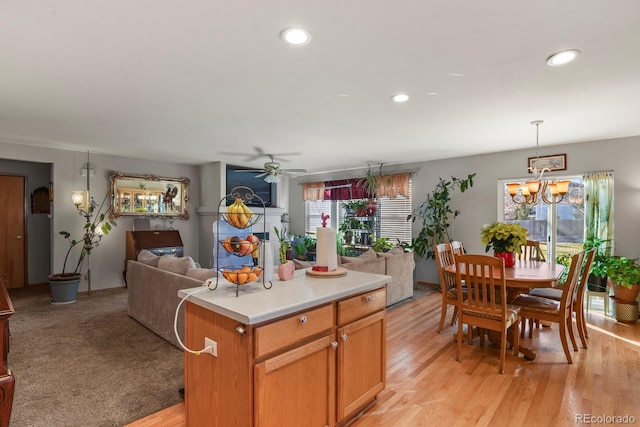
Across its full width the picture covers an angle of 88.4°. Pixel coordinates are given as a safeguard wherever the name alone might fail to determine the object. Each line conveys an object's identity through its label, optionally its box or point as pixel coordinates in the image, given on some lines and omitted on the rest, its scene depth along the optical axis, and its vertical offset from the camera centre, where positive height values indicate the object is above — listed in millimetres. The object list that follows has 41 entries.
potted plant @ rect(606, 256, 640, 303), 3902 -824
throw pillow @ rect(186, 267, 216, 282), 2929 -597
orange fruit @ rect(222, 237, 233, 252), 1686 -187
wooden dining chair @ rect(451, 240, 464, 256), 4059 -495
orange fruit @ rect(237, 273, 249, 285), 1701 -359
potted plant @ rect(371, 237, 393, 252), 6098 -696
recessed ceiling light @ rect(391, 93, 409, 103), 2910 +1003
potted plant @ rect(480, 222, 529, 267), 3393 -318
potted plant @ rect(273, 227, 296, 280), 2131 -391
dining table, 2775 -612
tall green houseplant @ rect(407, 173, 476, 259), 5812 -153
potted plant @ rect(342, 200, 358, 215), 7333 +37
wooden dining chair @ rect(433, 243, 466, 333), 3434 -835
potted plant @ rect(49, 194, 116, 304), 4746 -709
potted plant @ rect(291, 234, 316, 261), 7531 -873
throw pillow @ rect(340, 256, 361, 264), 4062 -638
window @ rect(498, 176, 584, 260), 4805 -197
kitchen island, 1485 -736
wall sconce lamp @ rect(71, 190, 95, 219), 5250 +108
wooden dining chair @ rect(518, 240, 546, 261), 4066 -521
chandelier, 3572 +239
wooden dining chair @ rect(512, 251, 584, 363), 2857 -903
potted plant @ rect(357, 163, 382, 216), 6809 +471
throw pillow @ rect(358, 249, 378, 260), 4233 -611
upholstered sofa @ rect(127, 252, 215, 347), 3057 -828
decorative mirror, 5906 +241
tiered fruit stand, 1695 -208
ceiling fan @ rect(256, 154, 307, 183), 5277 +614
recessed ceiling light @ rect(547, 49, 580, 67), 2143 +1018
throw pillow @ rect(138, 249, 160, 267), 3812 -592
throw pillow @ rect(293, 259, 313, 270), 3352 -579
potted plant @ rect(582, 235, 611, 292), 4148 -683
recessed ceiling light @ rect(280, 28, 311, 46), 1926 +1037
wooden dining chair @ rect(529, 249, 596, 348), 3053 -903
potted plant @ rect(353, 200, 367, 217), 7125 +13
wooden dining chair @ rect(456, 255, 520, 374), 2734 -859
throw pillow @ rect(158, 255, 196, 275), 3285 -576
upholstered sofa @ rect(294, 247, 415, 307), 4063 -781
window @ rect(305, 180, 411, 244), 6598 -191
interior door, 5672 -375
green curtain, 4410 +34
